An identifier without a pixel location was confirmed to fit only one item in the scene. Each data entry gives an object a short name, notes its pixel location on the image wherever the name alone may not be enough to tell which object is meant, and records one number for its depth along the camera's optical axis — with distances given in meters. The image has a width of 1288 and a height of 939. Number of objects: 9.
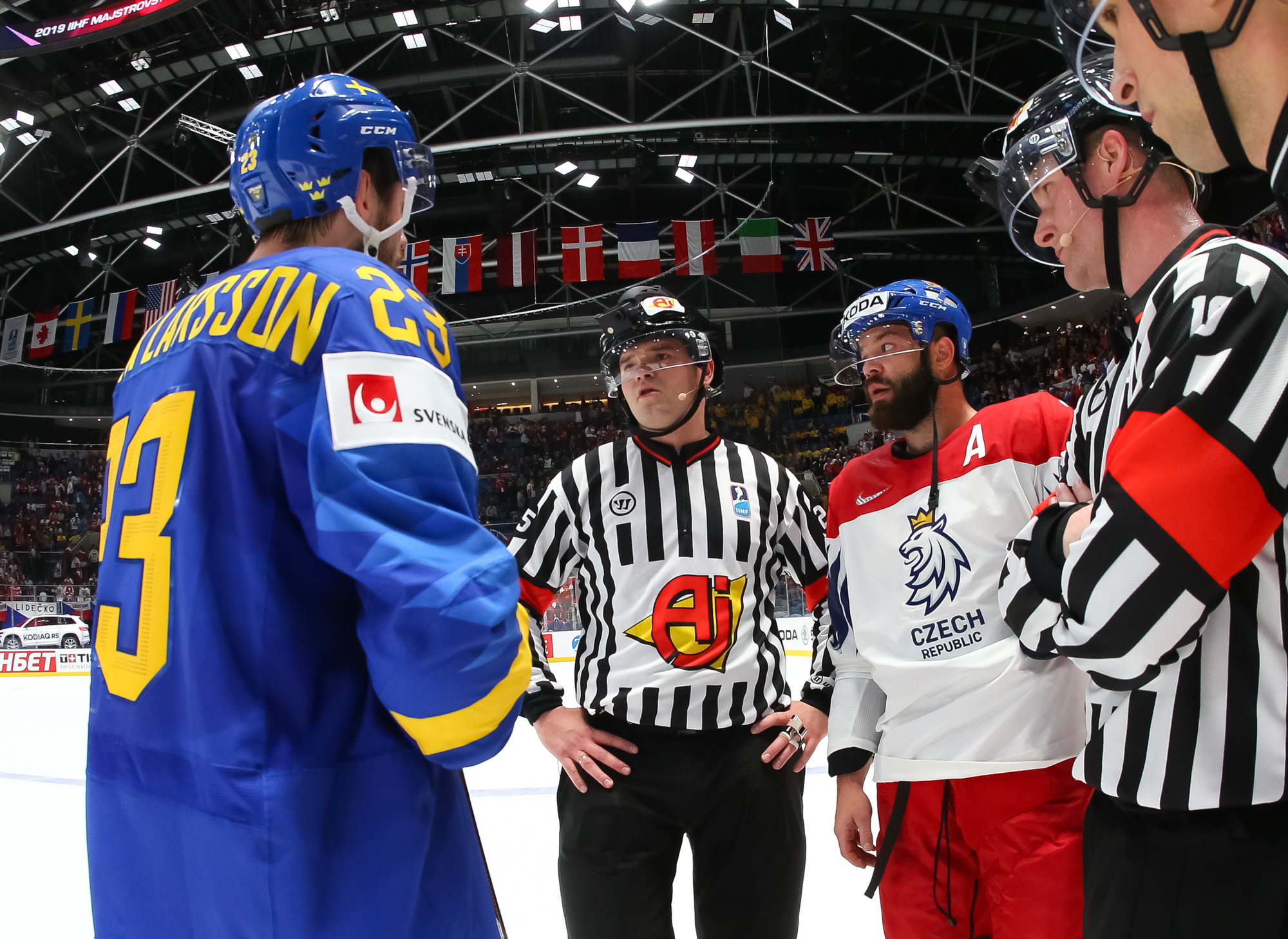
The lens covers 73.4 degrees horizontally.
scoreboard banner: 8.03
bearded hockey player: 1.60
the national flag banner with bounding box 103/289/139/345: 14.75
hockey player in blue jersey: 0.92
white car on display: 11.98
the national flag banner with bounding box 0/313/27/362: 15.47
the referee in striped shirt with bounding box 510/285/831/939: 1.87
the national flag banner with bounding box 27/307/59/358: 15.39
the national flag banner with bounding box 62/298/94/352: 15.19
